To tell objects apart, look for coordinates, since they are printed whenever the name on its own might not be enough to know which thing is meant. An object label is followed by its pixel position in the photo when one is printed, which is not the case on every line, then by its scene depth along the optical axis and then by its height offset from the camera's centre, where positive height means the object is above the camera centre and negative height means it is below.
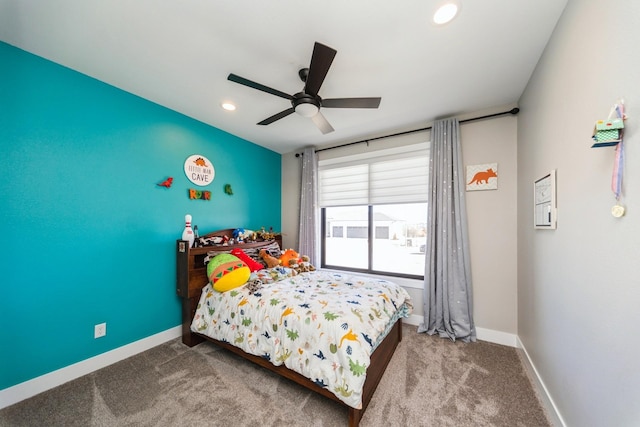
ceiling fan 1.43 +0.93
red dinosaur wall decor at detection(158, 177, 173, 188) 2.54 +0.37
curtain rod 2.42 +1.15
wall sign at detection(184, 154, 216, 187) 2.80 +0.58
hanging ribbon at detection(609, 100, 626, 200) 0.93 +0.24
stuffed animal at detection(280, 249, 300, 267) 3.07 -0.54
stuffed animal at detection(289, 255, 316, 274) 2.96 -0.62
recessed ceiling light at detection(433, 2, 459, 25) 1.37 +1.27
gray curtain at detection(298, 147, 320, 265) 3.68 +0.14
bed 1.52 -0.84
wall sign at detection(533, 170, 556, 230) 1.55 +0.14
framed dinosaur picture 2.57 +0.49
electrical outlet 2.08 -1.05
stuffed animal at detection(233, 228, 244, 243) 3.15 -0.25
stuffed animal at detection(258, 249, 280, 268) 2.99 -0.54
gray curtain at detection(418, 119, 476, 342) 2.59 -0.30
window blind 3.02 +0.60
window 3.10 +0.12
